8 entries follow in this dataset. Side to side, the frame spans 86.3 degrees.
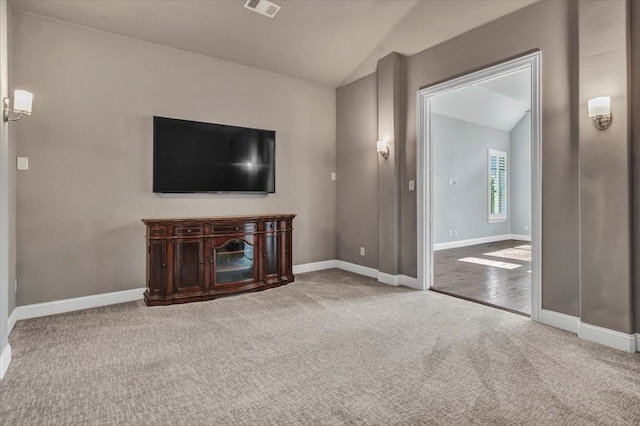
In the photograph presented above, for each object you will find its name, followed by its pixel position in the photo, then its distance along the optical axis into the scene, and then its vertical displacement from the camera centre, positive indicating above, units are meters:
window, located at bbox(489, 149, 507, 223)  8.71 +0.64
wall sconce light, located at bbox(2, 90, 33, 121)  2.70 +0.88
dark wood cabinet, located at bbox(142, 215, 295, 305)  3.71 -0.53
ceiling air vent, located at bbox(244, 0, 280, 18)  3.72 +2.28
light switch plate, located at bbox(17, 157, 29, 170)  3.30 +0.48
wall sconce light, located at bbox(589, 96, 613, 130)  2.60 +0.76
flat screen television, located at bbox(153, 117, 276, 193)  4.01 +0.69
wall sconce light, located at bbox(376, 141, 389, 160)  4.62 +0.85
